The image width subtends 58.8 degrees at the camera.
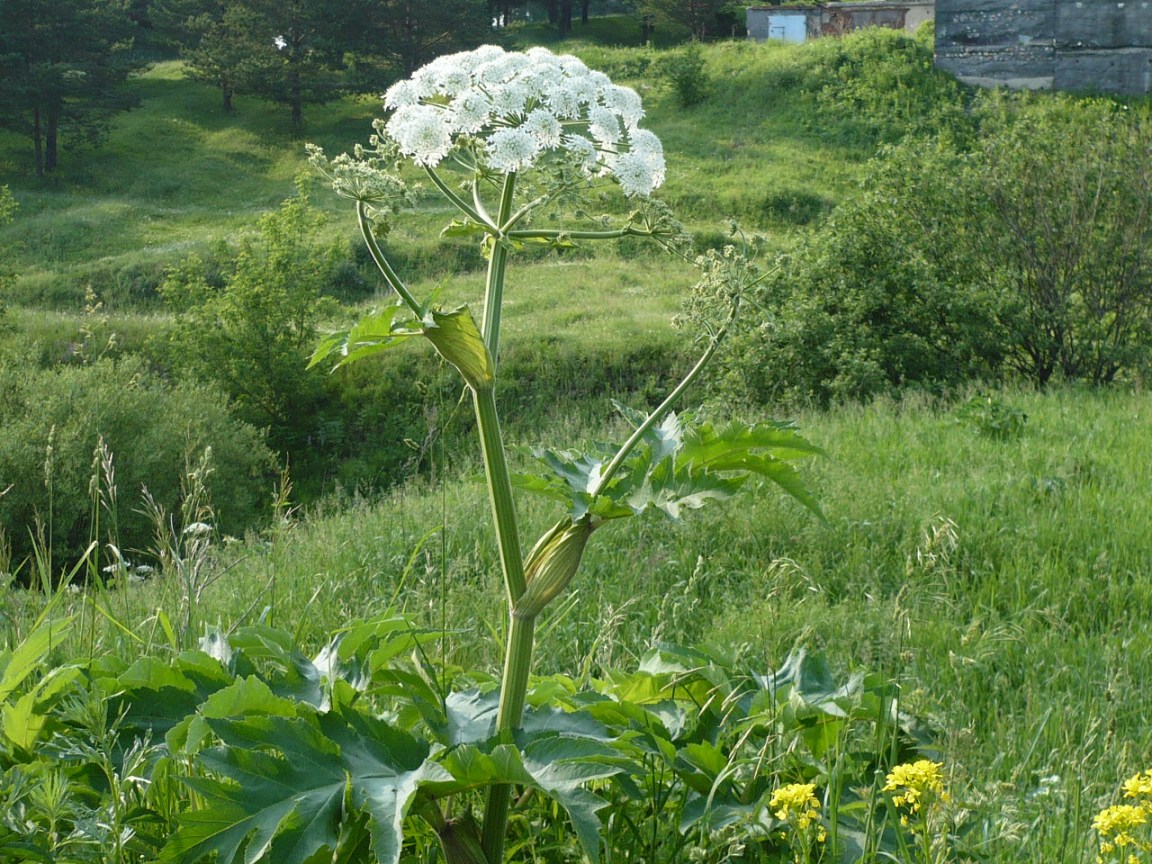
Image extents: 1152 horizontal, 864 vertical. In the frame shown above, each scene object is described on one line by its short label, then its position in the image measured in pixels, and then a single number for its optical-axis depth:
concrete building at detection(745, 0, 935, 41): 49.34
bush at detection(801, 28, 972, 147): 34.06
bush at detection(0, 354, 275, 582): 14.94
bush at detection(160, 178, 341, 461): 20.44
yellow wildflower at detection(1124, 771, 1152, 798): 1.80
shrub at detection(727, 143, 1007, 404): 13.87
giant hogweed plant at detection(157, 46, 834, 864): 1.76
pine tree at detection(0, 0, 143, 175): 38.91
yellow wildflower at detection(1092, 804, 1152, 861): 1.73
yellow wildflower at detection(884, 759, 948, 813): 1.72
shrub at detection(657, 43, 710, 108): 40.88
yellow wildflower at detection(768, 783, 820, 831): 1.78
